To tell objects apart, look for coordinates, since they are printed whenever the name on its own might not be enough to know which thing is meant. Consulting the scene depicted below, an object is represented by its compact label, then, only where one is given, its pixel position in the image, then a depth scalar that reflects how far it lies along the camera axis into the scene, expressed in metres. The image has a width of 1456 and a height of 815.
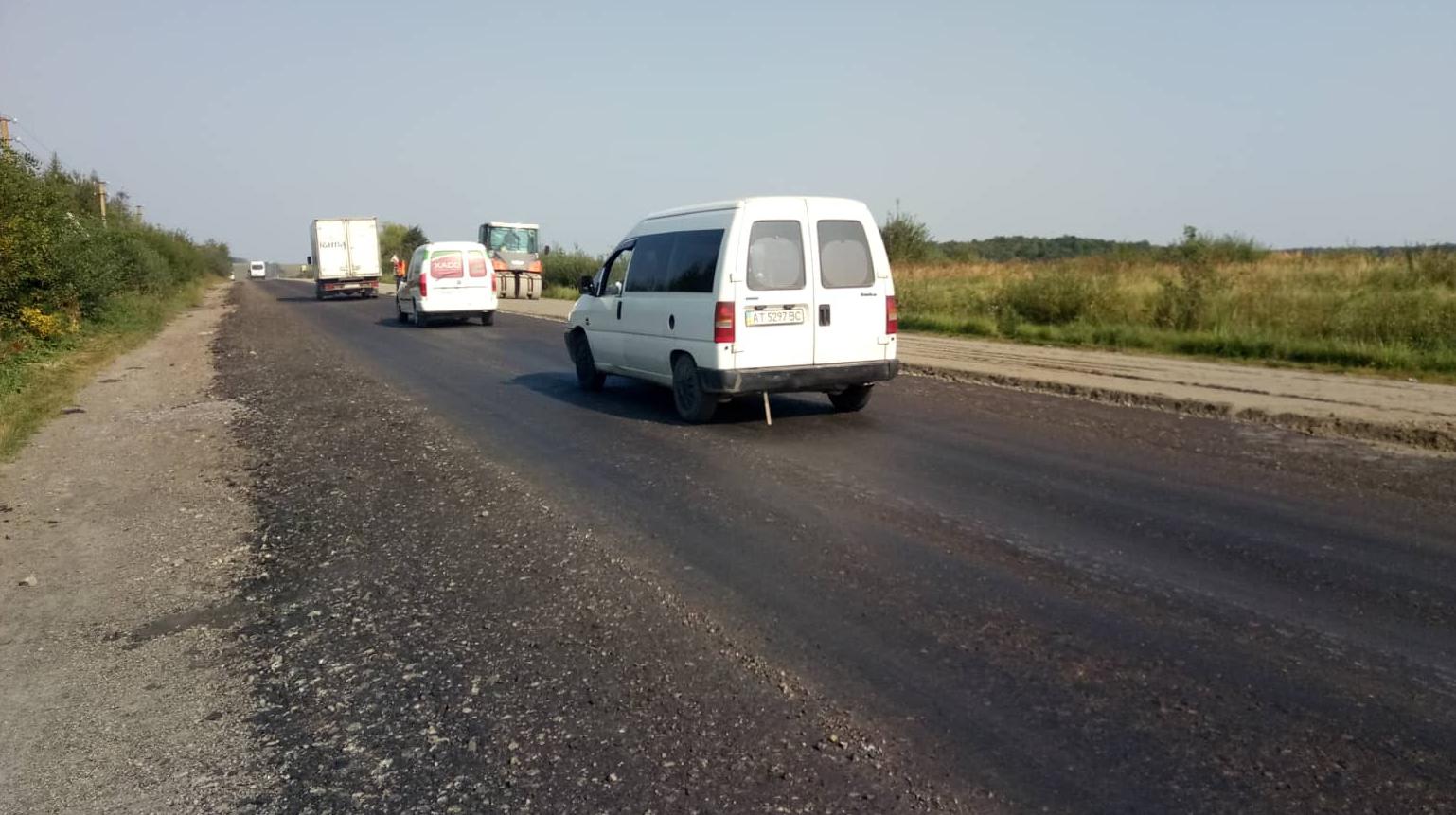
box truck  44.62
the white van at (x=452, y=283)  26.55
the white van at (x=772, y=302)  10.51
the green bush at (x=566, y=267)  50.19
